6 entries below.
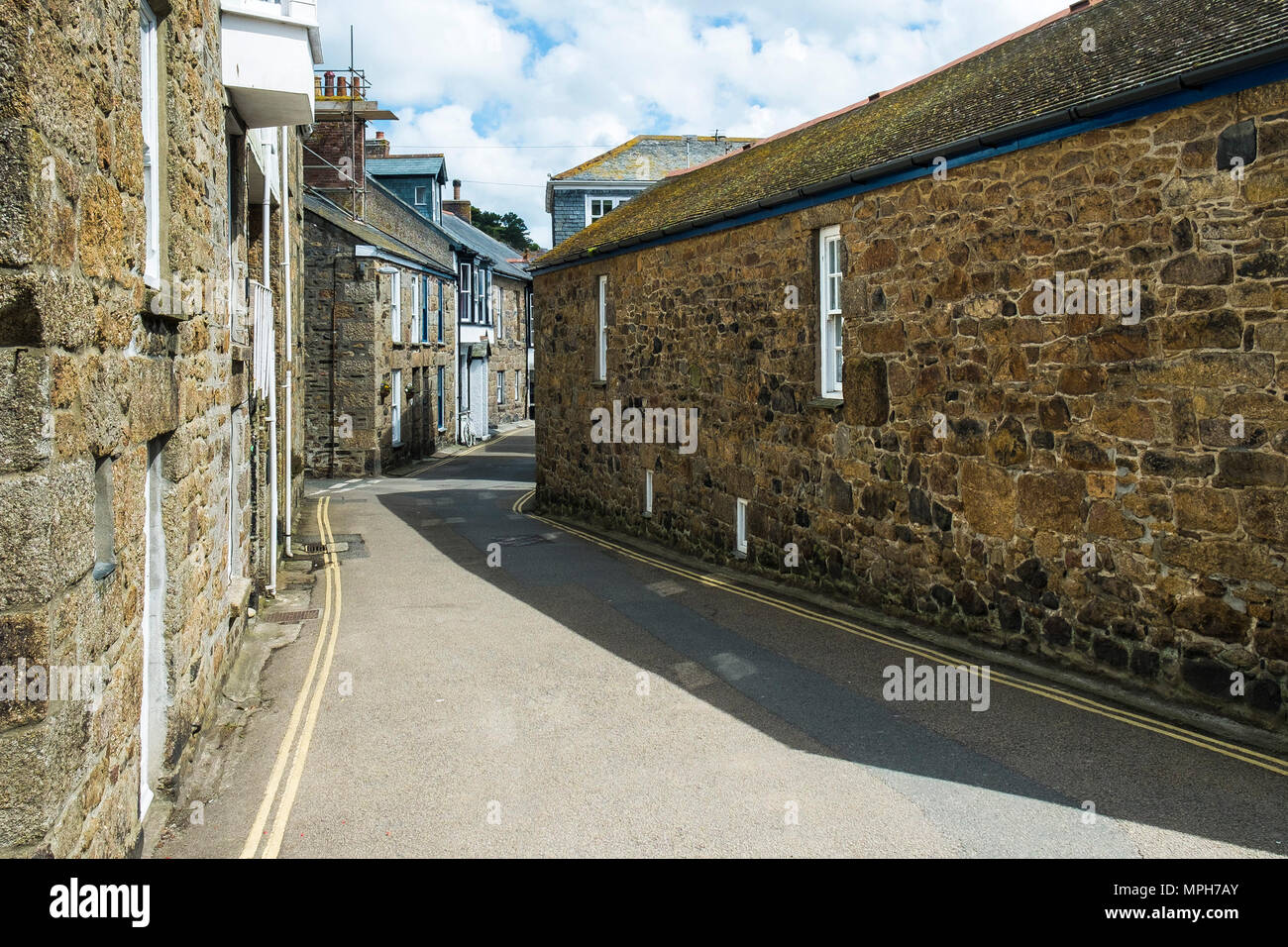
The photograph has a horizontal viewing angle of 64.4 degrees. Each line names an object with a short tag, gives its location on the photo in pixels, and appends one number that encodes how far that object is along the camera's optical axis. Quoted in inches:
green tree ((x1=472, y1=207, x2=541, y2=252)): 3474.4
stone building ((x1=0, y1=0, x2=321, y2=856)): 128.0
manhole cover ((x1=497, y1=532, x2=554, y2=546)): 655.8
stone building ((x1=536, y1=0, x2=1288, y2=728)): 289.6
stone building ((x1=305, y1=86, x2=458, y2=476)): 1040.2
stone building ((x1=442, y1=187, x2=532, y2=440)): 1521.9
